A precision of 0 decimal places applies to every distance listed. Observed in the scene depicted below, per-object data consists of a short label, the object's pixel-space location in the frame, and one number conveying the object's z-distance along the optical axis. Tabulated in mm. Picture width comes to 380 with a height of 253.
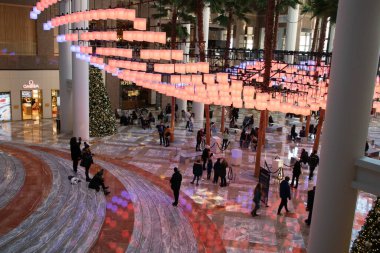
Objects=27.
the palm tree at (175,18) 20812
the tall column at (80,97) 20406
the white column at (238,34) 41406
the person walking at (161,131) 20764
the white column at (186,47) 29281
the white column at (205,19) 28125
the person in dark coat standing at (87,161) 12852
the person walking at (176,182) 11789
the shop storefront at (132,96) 33406
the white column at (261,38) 43866
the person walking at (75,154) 13695
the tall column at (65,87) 22688
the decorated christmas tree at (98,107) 21547
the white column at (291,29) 31969
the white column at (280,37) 43269
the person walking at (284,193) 11719
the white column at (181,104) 30250
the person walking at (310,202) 11352
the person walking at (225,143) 20483
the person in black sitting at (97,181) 12070
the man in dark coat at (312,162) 15745
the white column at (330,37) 36547
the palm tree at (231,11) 24984
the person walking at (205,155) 16328
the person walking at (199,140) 19408
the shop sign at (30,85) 25698
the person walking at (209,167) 15133
